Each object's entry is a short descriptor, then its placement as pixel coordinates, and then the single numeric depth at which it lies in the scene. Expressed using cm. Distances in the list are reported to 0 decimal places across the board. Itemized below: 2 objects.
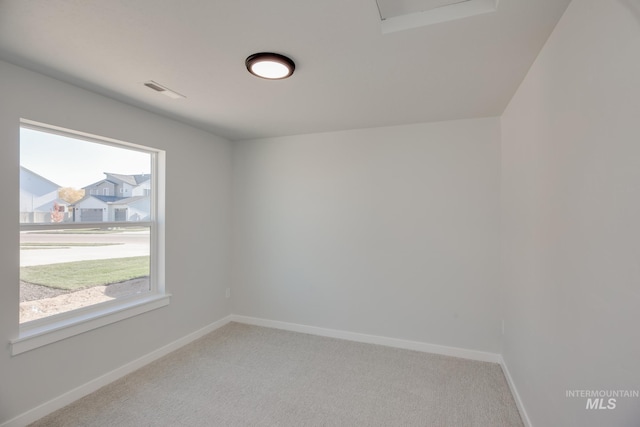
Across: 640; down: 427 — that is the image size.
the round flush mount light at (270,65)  183
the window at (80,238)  217
